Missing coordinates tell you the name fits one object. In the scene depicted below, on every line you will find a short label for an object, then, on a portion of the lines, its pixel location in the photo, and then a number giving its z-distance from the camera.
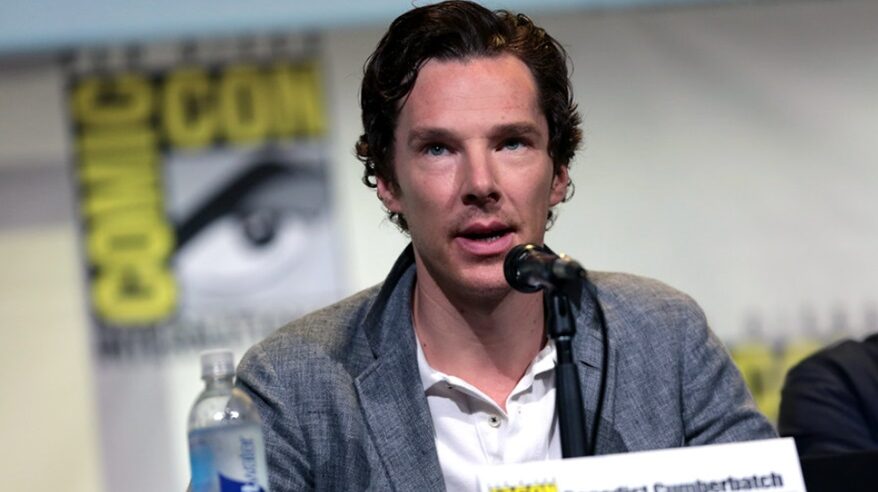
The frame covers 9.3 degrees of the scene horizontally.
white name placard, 3.76
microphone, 3.81
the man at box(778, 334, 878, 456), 4.37
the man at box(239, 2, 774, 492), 4.04
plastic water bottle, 3.78
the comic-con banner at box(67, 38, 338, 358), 4.88
